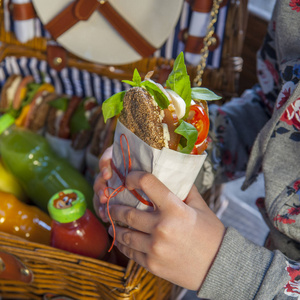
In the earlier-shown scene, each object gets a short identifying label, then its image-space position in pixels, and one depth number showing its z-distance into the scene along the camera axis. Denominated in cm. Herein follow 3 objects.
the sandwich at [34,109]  93
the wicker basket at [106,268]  52
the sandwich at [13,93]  94
